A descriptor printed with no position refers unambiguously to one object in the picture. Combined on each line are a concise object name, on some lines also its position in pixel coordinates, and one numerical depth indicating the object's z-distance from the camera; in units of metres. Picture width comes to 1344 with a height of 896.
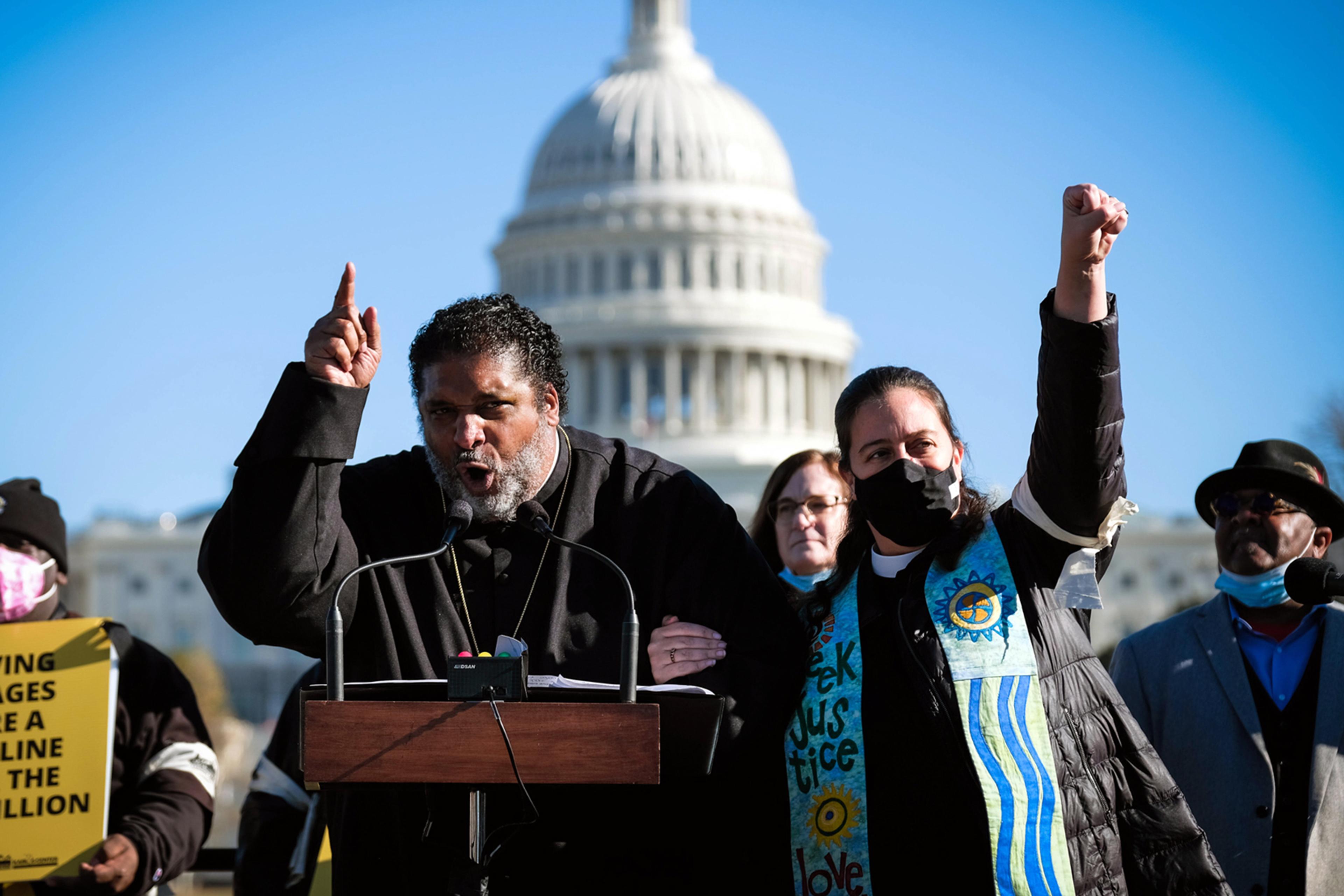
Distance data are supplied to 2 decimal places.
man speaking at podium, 4.79
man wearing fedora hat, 6.34
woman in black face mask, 4.59
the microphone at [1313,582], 5.57
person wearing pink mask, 6.43
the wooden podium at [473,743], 4.17
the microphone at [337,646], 4.26
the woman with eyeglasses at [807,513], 7.67
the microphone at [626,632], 4.27
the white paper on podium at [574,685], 4.35
